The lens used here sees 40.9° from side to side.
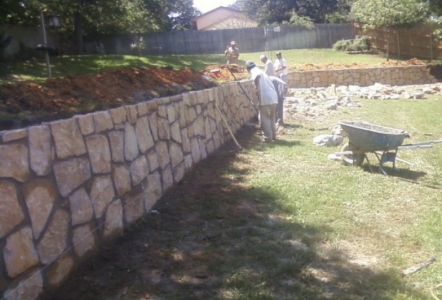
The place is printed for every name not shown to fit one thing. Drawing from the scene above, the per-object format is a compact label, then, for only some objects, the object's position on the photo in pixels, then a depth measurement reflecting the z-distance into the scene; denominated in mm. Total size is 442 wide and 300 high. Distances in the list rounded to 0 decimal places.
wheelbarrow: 9289
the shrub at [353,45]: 38750
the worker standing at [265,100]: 12641
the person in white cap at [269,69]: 15906
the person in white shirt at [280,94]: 14781
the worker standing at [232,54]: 23934
